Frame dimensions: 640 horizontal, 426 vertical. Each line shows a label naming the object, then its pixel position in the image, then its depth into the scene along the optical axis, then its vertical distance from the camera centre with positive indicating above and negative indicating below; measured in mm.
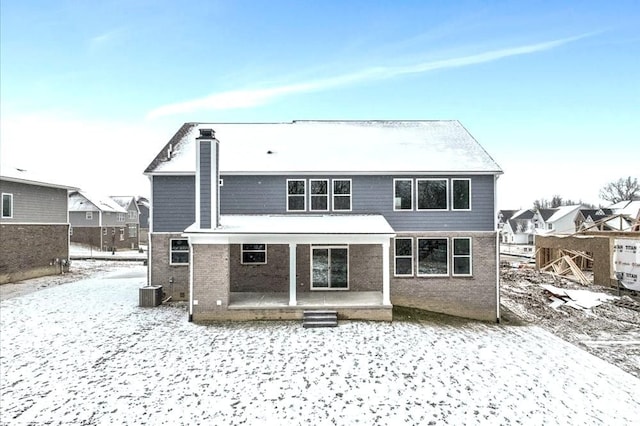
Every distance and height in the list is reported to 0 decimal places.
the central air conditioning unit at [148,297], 13430 -2916
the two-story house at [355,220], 13742 -13
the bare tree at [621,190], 78188 +6531
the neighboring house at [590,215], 54288 +583
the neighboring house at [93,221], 40031 -20
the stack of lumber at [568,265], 24753 -3539
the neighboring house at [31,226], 18484 -306
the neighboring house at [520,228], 65500 -1769
